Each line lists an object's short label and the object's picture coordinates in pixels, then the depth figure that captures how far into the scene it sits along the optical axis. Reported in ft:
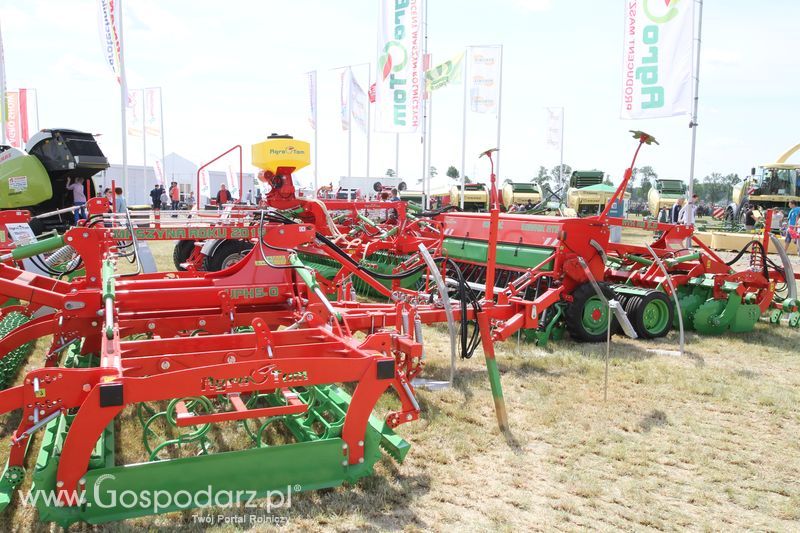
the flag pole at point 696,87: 36.50
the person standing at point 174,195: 70.53
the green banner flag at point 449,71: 58.90
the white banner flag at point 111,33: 46.78
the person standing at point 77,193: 31.50
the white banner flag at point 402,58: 55.11
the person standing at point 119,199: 45.75
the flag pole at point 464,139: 64.08
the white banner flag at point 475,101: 63.05
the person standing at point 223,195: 45.57
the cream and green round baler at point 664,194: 87.10
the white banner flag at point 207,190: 96.60
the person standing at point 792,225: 51.48
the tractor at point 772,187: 79.15
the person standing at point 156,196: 71.06
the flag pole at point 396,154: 71.56
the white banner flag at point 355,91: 74.69
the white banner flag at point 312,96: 78.79
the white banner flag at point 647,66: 36.83
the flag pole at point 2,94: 52.73
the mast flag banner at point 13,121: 70.02
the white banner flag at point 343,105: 76.02
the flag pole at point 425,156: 57.57
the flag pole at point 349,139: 74.63
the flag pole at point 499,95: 62.03
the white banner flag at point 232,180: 98.34
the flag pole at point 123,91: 46.18
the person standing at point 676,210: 60.95
